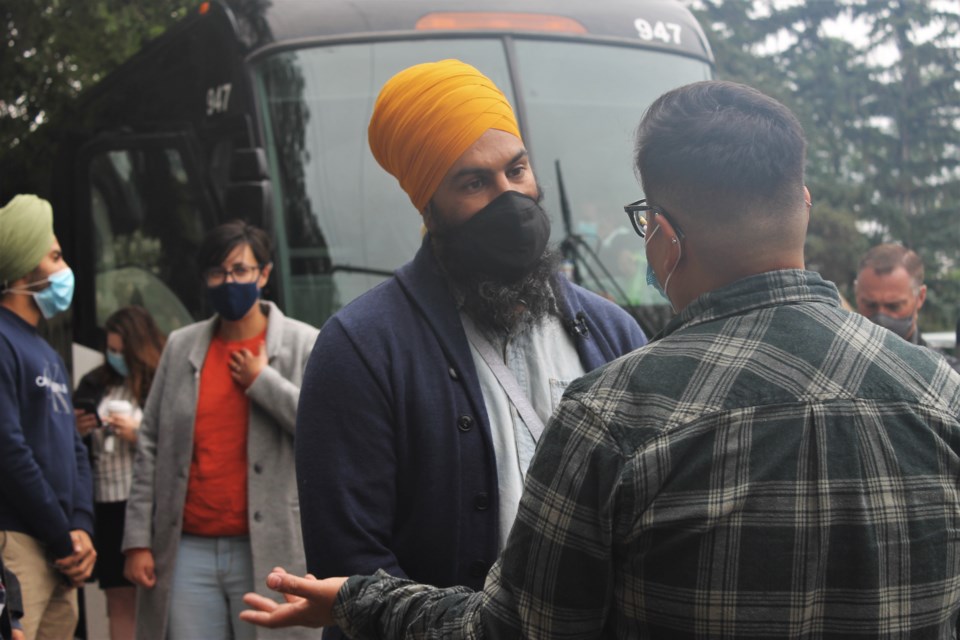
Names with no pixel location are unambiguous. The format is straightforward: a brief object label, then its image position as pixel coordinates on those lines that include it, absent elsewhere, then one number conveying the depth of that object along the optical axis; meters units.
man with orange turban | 2.31
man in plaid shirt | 1.48
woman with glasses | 4.11
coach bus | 5.72
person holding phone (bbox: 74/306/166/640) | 5.78
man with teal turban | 4.20
